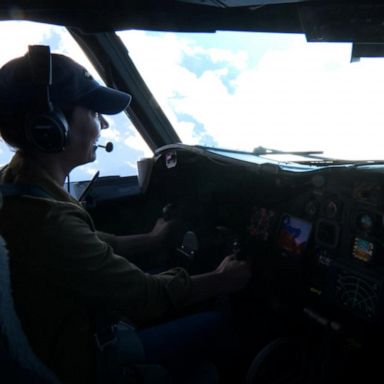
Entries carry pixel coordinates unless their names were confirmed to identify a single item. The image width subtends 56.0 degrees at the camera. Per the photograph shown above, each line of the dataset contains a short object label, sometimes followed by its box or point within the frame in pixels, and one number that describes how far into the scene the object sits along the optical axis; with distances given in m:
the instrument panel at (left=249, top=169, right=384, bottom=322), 1.18
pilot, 0.78
